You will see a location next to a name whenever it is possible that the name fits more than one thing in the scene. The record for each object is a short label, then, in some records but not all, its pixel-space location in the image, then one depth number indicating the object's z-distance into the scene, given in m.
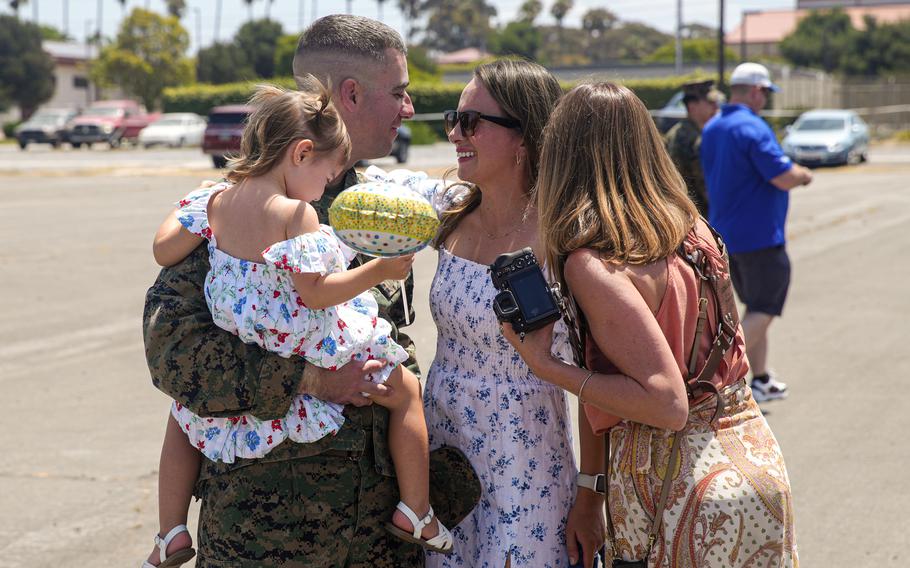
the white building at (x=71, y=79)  79.56
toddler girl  2.39
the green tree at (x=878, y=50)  66.17
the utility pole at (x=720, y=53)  29.11
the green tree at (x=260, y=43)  84.94
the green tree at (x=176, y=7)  106.38
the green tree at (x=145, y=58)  60.25
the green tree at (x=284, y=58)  67.44
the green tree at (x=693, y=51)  96.94
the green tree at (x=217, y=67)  78.94
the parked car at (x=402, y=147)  28.06
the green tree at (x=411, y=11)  143.00
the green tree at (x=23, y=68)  65.81
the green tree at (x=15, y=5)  98.30
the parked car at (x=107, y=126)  41.72
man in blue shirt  6.91
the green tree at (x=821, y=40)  77.00
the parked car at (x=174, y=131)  41.06
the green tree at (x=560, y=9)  132.75
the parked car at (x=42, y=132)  42.06
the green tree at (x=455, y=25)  148.88
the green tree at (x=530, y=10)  131.59
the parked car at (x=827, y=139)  27.98
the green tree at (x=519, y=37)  124.25
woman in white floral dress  2.80
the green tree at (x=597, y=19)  145.25
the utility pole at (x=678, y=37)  57.69
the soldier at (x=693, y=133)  8.59
